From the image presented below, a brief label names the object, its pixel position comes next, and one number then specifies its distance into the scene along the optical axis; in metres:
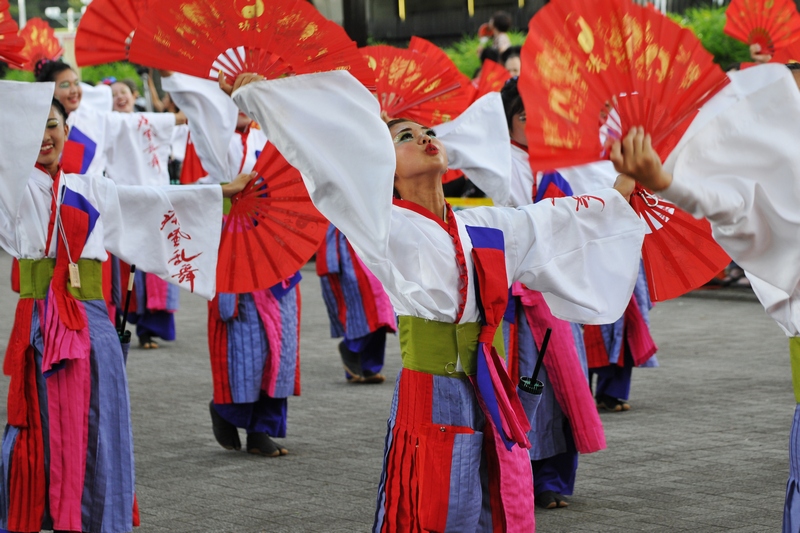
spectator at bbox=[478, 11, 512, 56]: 21.06
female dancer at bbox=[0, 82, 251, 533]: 7.81
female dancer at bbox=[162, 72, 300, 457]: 11.43
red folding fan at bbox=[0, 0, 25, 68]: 7.49
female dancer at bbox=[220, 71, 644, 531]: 5.75
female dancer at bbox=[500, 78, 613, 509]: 9.17
